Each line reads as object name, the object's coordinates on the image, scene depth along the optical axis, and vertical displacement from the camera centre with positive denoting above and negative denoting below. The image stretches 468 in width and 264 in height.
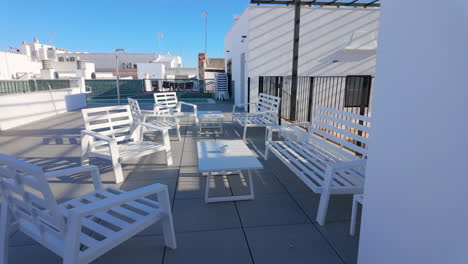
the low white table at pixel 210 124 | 5.68 -0.94
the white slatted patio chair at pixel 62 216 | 1.38 -0.81
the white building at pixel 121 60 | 38.31 +4.01
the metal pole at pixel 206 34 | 27.65 +5.57
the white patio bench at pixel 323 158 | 2.23 -0.77
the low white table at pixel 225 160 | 2.54 -0.74
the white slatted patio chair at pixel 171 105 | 5.78 -0.43
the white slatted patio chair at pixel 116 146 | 3.15 -0.78
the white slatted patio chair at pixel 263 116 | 5.15 -0.59
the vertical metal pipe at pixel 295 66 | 6.08 +0.52
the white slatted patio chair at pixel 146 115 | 4.74 -0.57
